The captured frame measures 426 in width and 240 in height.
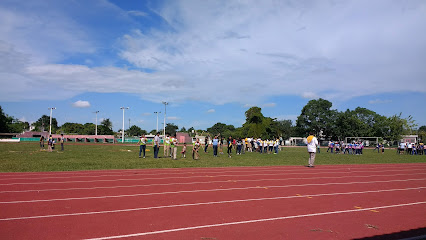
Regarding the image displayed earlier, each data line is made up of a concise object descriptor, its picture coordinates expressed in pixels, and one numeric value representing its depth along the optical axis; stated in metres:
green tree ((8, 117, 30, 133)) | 98.09
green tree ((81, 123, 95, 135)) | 116.00
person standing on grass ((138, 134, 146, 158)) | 21.22
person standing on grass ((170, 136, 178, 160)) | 20.48
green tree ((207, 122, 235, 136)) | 147.25
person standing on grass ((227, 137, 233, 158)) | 25.80
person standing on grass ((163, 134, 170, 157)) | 21.78
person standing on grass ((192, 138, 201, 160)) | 20.88
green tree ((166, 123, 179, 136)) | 125.28
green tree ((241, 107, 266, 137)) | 67.31
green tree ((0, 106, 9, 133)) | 80.99
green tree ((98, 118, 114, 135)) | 113.31
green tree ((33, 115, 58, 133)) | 142.50
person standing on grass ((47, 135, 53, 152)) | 26.36
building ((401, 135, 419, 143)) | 62.41
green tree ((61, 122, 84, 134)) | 119.06
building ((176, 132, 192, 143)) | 77.44
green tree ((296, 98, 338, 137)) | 87.50
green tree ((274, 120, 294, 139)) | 116.81
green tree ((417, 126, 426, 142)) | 73.69
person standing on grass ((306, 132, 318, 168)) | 16.16
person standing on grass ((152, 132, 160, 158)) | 20.98
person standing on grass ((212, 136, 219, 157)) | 24.66
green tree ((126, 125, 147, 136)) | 142.00
